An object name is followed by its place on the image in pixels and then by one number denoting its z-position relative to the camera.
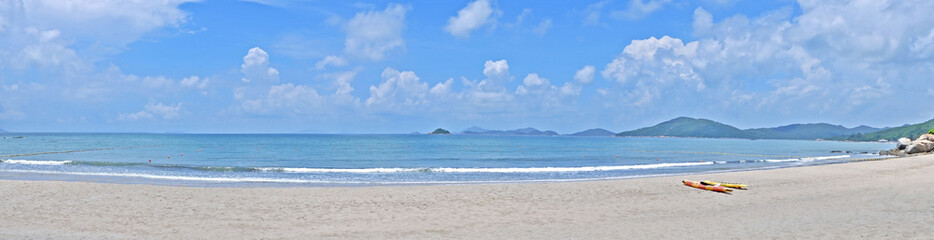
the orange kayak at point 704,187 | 17.39
